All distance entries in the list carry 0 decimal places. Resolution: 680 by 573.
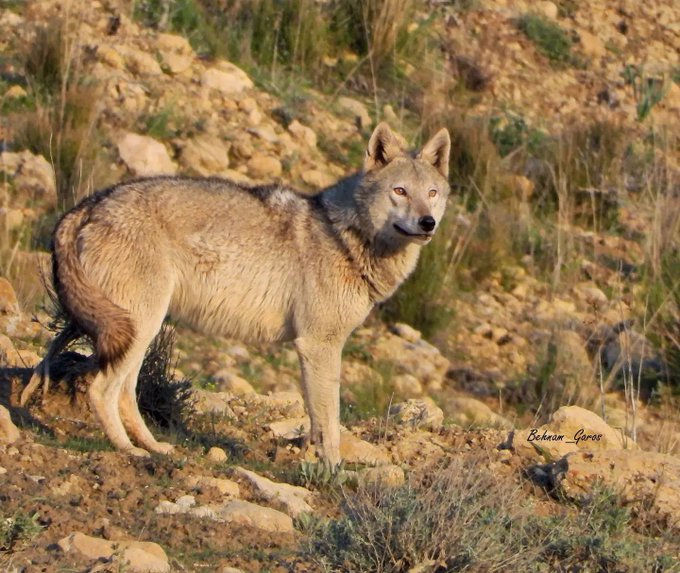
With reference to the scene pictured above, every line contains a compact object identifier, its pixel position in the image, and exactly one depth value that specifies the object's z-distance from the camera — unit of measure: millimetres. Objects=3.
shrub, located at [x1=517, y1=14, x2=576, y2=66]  32156
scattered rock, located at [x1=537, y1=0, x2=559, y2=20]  33125
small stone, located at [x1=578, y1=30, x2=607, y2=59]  32625
